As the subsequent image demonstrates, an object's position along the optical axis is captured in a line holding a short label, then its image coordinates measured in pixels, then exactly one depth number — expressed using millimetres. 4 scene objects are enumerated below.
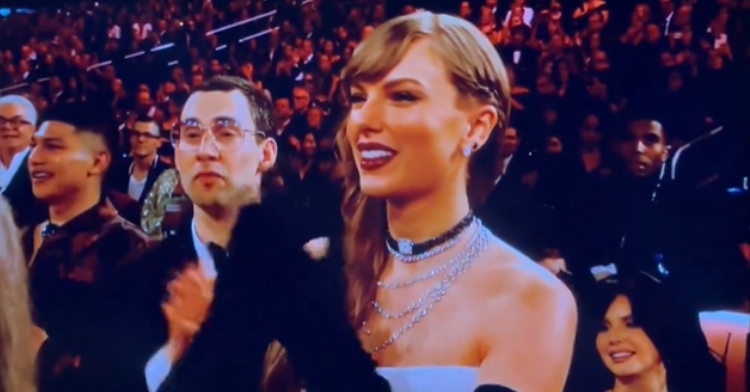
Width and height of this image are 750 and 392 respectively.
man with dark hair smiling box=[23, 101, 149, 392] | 2336
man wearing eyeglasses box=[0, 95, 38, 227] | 2465
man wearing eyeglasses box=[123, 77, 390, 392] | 2139
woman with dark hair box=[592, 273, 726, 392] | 1882
